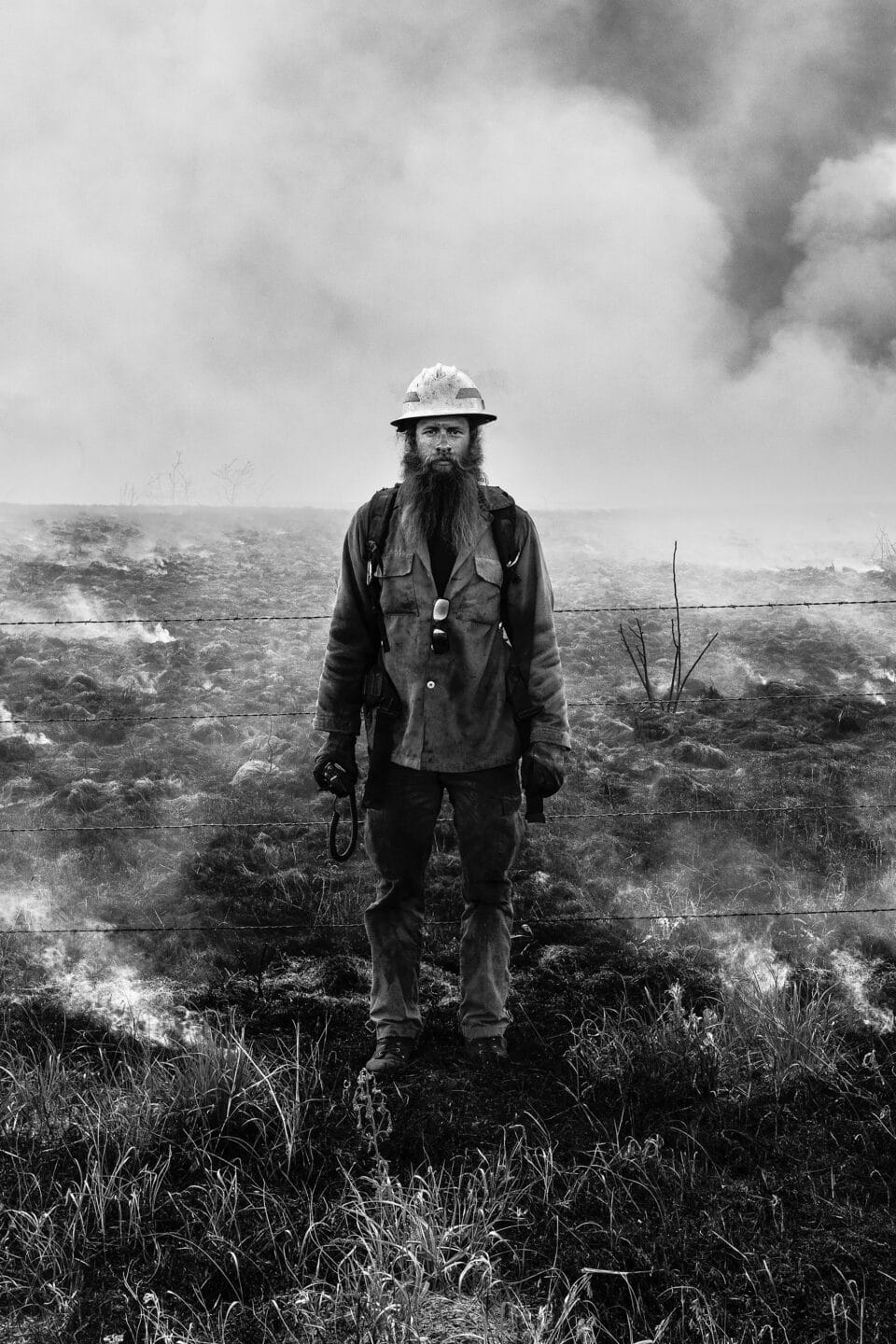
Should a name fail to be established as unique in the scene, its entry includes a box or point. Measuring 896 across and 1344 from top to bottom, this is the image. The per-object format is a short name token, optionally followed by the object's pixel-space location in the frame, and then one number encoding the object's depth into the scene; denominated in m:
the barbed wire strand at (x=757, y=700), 7.61
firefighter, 3.43
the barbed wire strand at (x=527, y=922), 4.38
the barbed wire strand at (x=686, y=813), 5.46
